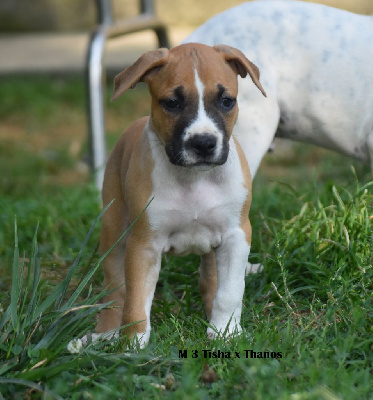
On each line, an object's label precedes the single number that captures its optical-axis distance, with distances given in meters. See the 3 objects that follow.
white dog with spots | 4.32
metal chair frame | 6.46
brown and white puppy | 3.40
